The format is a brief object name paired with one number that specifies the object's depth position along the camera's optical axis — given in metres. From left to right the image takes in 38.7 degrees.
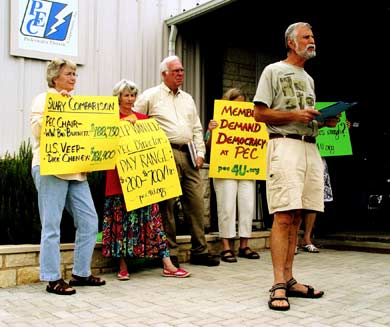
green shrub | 5.14
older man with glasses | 5.57
